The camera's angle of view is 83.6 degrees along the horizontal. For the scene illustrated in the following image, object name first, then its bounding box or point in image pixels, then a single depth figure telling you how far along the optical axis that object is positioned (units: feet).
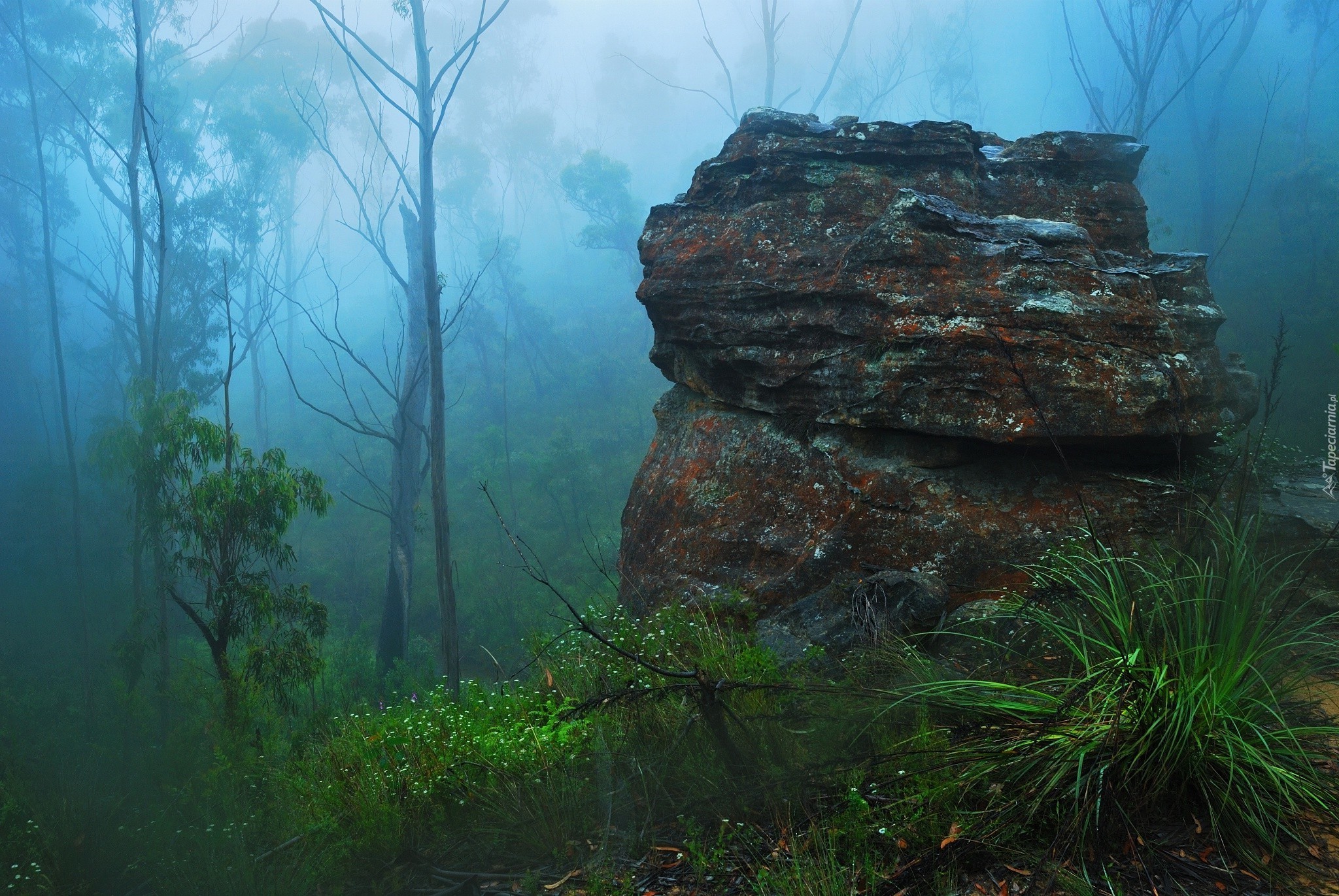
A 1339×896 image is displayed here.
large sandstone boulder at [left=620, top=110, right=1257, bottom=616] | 15.43
